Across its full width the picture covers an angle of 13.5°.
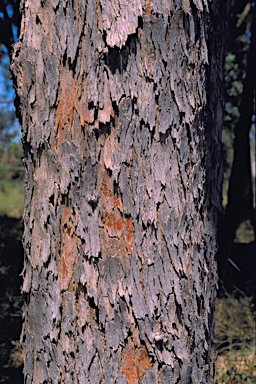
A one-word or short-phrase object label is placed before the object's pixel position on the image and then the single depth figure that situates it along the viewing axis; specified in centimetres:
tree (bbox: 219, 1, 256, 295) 482
